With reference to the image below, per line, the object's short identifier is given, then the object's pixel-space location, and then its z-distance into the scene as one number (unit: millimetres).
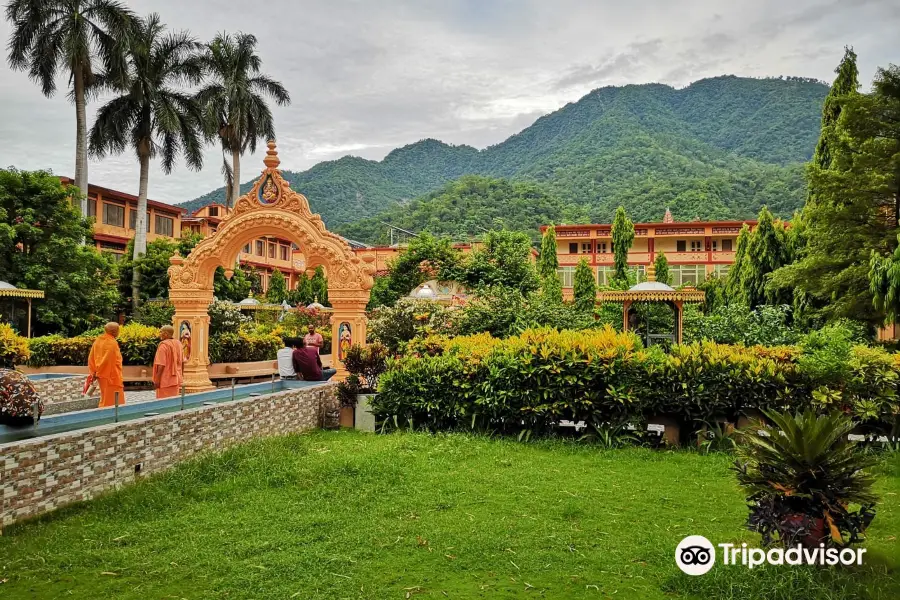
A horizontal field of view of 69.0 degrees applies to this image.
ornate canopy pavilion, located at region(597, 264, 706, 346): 14062
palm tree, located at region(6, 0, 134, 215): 25469
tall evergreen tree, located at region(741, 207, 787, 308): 23000
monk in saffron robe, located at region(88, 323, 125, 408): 9164
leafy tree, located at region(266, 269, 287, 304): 39125
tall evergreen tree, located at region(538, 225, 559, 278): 40281
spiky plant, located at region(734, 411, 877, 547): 4133
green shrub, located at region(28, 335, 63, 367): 16375
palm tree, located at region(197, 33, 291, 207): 32438
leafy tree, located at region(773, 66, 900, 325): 15102
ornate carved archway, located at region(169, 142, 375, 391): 12820
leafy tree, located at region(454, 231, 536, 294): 21875
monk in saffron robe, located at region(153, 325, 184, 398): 9695
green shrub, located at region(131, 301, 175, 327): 22191
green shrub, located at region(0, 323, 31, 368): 14477
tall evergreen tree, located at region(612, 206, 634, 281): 38694
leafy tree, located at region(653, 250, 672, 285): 36984
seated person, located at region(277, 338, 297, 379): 11594
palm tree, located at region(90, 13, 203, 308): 27766
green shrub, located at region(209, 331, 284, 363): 16609
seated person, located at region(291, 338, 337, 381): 11594
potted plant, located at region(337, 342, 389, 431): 10109
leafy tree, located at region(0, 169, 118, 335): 20062
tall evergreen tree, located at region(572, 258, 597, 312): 35091
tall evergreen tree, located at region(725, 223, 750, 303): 24314
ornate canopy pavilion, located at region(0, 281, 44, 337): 16875
